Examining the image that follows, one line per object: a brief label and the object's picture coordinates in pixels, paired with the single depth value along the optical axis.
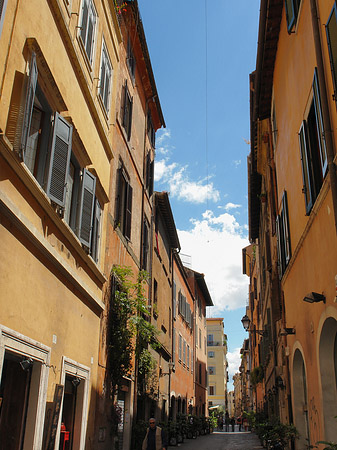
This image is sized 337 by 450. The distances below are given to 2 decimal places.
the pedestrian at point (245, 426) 46.43
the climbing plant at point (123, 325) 11.03
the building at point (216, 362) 72.62
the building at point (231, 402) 131.93
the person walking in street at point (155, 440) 10.18
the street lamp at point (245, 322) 20.03
